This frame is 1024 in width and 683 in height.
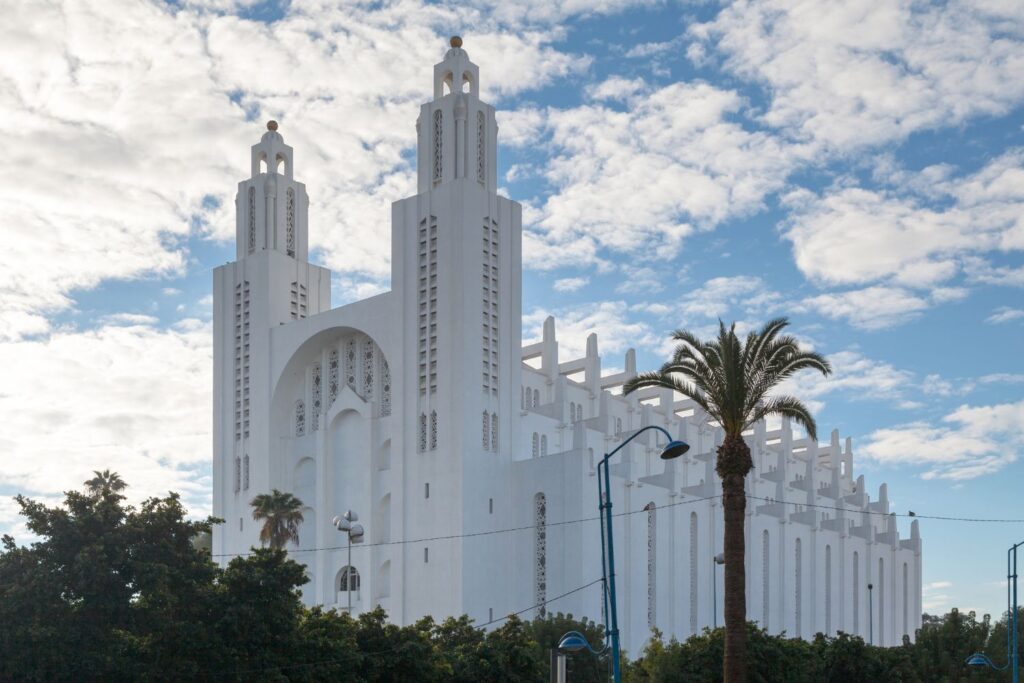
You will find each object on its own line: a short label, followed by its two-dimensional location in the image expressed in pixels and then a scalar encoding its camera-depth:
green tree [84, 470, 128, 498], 58.28
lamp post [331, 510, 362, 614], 42.63
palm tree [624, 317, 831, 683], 30.30
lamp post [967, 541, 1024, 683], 43.03
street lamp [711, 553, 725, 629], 60.16
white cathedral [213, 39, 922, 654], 56.16
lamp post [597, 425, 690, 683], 27.12
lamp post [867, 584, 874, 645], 79.76
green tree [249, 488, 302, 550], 58.66
